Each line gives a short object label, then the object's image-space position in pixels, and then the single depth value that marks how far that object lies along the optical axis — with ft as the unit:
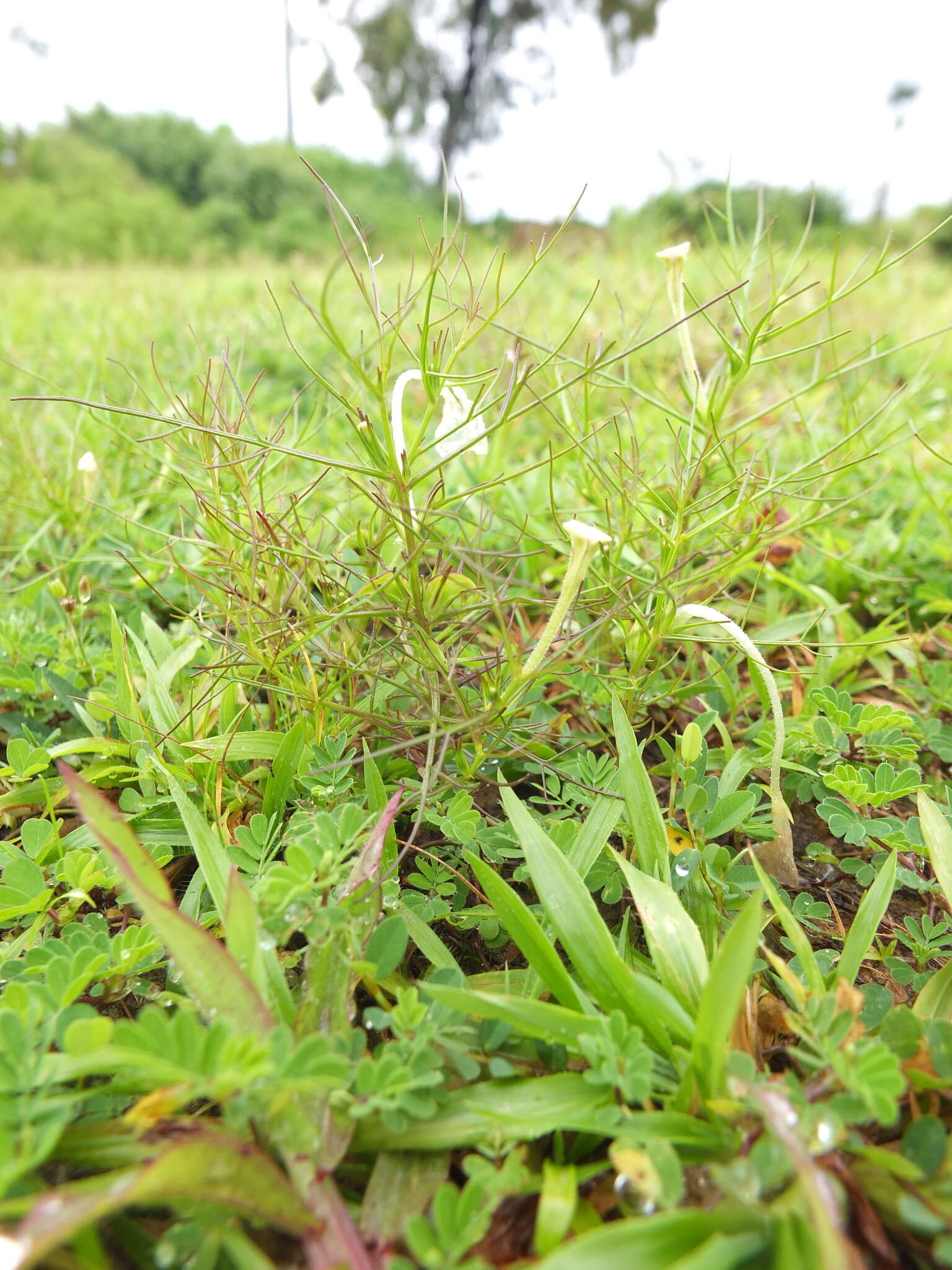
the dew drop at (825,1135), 0.44
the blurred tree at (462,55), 46.42
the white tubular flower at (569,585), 0.56
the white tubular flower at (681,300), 0.68
